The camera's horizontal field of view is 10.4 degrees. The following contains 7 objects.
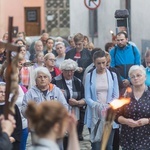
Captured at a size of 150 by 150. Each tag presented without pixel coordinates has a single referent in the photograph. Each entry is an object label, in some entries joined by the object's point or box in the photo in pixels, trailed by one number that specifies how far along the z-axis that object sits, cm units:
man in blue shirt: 1375
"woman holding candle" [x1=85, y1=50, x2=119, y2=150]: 1098
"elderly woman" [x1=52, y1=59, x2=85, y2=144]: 1195
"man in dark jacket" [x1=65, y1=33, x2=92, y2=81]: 1489
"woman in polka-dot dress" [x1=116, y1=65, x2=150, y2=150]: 957
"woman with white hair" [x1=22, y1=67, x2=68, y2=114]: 1034
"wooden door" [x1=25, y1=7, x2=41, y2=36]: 4419
